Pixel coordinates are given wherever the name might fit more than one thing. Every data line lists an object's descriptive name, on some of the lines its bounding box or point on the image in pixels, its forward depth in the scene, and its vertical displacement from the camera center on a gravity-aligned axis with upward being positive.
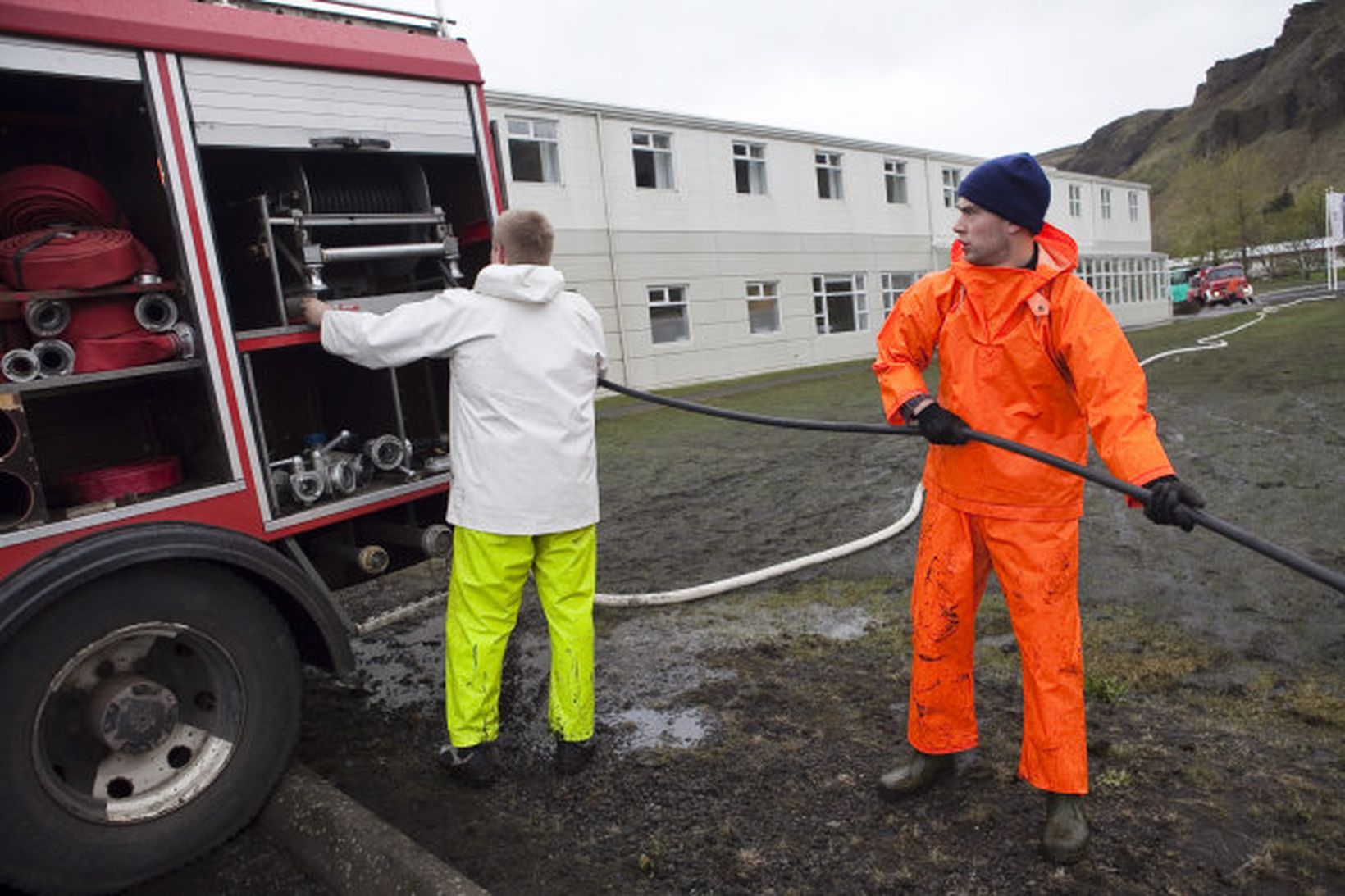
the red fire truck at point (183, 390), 2.53 -0.01
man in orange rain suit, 2.45 -0.48
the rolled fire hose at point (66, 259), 2.75 +0.44
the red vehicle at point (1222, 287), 41.47 -1.49
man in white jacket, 3.03 -0.44
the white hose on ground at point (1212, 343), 16.31 -1.74
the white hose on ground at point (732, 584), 4.74 -1.49
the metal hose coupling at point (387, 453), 3.55 -0.39
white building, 17.88 +2.11
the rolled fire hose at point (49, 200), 2.98 +0.69
